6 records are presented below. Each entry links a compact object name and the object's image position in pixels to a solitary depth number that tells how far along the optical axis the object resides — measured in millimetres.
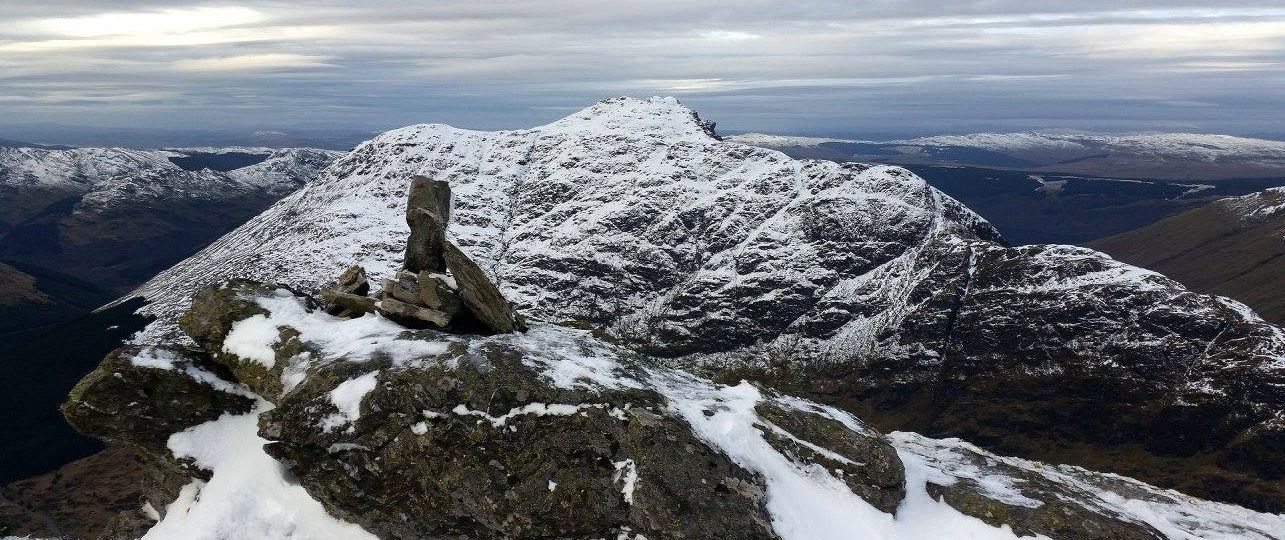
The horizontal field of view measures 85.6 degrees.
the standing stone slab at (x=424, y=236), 49156
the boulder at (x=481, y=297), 44469
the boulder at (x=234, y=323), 38375
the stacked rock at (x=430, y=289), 43406
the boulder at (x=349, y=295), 45969
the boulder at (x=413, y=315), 42812
